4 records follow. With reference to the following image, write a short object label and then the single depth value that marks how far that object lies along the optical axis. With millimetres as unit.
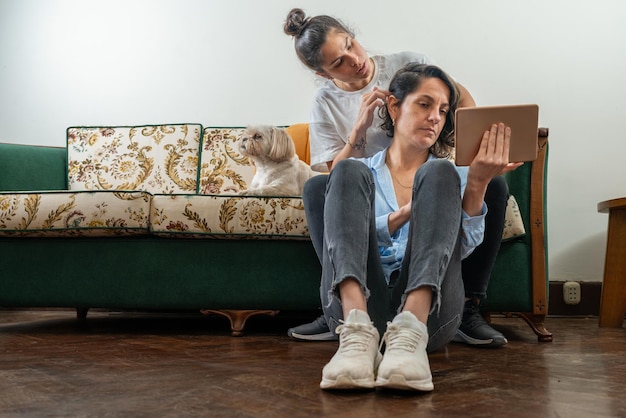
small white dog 2432
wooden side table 2264
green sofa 1838
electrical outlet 2592
